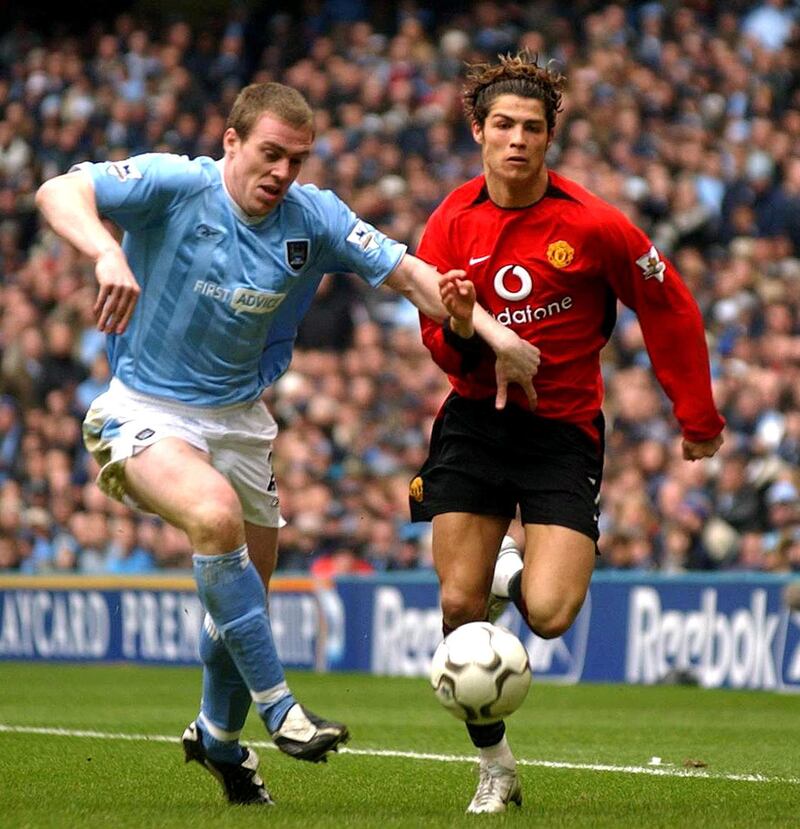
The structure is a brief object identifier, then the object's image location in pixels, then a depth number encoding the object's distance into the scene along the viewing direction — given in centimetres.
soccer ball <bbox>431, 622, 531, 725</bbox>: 1359
